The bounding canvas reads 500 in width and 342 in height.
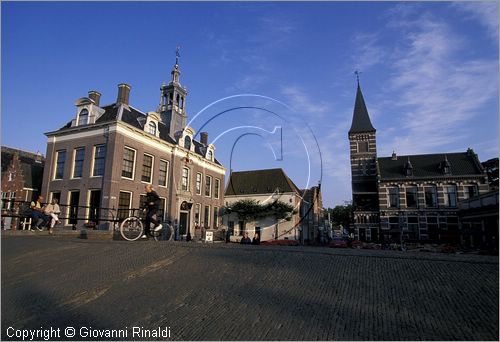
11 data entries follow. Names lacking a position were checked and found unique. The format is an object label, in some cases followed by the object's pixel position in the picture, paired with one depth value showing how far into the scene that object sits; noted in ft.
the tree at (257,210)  127.95
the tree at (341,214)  293.25
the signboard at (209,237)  64.11
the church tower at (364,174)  138.51
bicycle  39.75
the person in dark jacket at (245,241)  60.30
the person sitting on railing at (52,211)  50.42
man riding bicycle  37.35
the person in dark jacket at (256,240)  50.47
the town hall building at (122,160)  81.05
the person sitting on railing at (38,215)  51.08
